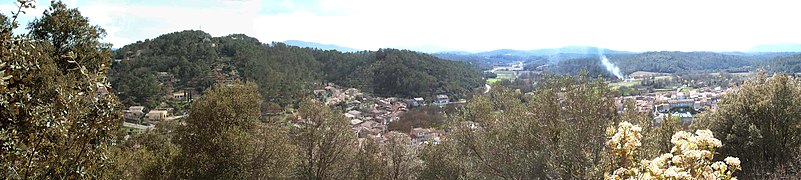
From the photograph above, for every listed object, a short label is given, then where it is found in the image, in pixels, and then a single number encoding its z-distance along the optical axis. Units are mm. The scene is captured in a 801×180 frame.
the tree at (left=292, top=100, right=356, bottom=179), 12852
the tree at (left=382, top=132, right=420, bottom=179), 14188
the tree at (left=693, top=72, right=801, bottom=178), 10641
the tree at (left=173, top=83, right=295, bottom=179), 9555
